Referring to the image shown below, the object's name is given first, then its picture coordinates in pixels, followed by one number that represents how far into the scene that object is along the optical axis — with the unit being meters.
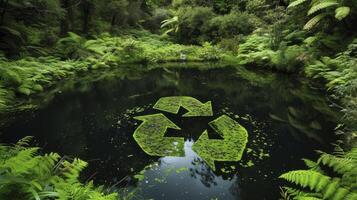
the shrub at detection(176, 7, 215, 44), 20.03
